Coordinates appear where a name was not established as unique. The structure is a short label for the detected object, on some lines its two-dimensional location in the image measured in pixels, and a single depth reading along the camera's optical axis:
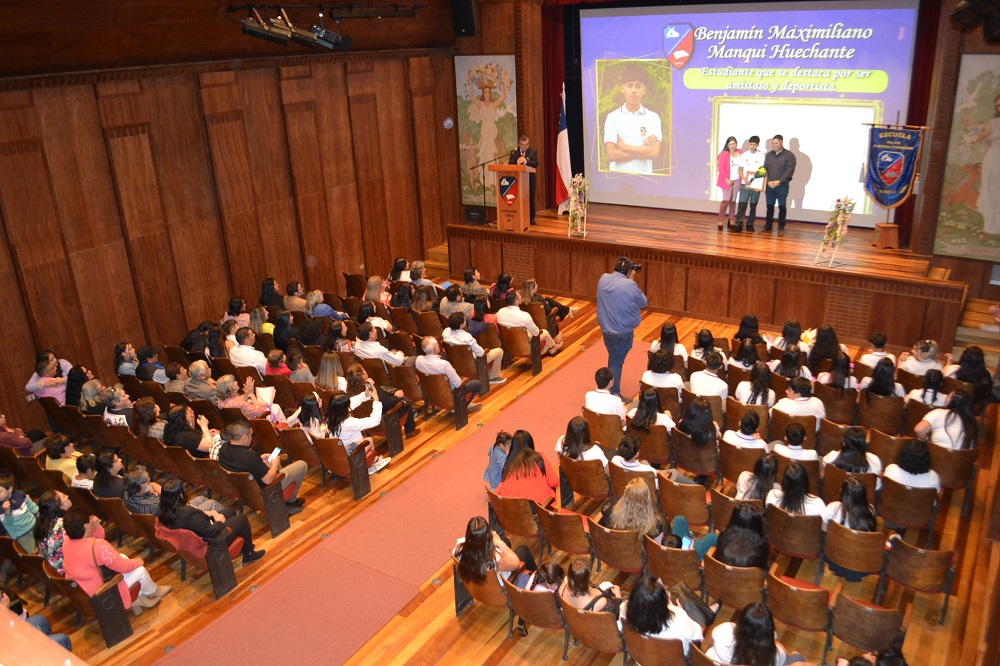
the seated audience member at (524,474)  5.68
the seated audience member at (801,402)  6.25
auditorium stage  9.22
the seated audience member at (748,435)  5.82
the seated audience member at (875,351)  7.16
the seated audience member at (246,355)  7.98
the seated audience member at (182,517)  5.42
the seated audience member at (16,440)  6.86
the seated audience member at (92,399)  7.36
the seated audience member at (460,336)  8.20
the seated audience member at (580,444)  5.92
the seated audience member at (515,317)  8.95
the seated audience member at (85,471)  5.93
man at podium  11.98
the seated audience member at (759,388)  6.56
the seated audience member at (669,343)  7.38
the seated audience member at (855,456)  5.44
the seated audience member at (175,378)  7.43
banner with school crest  9.55
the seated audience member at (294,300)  9.66
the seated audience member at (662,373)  6.89
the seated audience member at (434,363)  7.72
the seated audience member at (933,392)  6.45
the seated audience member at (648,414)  6.34
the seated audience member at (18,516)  5.62
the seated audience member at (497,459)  5.89
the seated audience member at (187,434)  6.46
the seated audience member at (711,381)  6.73
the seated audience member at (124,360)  7.99
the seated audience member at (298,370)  7.58
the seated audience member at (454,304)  9.21
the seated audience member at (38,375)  7.71
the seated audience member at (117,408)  7.08
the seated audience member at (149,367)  7.90
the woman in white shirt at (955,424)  5.82
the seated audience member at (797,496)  5.03
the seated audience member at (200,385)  7.32
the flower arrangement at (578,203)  11.45
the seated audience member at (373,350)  8.14
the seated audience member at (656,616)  4.11
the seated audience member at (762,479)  5.24
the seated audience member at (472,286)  9.77
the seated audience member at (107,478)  5.86
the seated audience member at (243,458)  6.04
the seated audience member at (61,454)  6.36
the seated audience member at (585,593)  4.43
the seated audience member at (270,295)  9.84
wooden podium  11.85
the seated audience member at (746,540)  4.69
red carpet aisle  5.20
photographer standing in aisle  7.78
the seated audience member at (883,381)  6.62
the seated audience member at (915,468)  5.28
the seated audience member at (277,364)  7.67
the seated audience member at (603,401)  6.57
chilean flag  12.88
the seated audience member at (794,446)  5.50
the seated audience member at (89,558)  5.09
